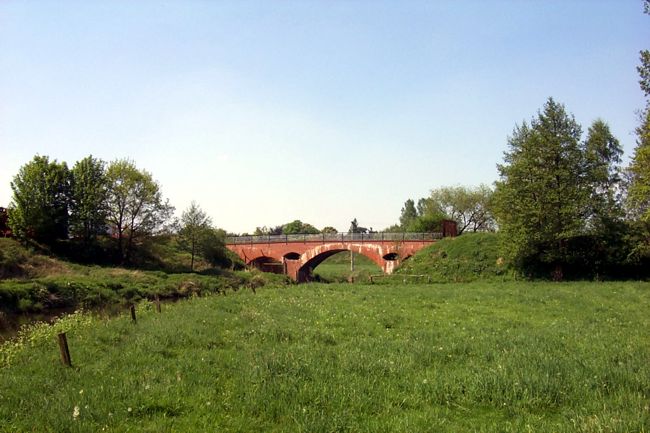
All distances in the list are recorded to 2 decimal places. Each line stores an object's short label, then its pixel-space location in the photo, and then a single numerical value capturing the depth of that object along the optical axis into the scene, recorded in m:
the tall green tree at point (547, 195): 35.09
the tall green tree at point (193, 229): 52.59
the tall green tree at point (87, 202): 47.04
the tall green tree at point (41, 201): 44.59
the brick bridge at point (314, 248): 54.19
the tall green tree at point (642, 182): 23.42
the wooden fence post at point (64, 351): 10.45
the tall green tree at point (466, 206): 75.88
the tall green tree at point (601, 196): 35.78
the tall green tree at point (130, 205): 49.00
